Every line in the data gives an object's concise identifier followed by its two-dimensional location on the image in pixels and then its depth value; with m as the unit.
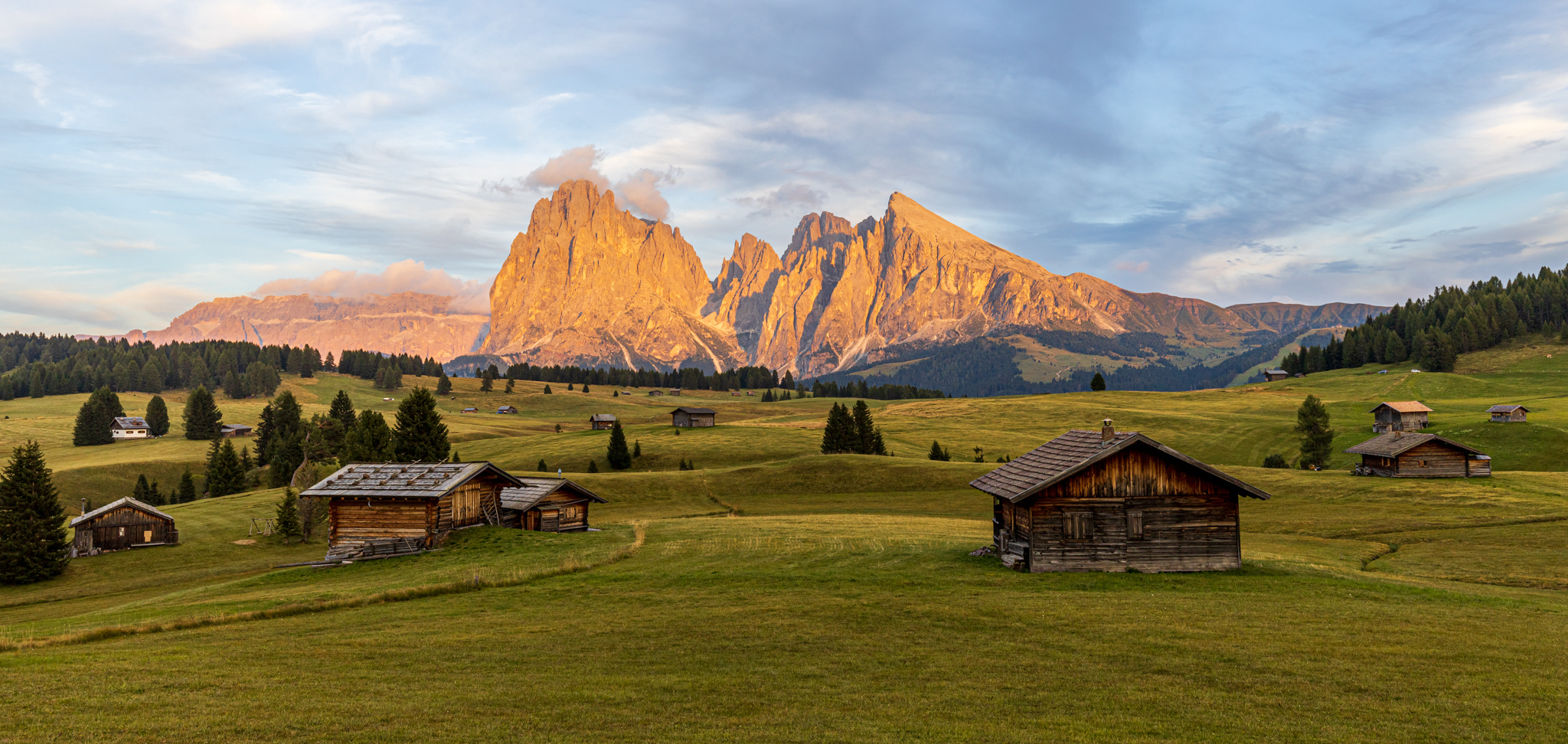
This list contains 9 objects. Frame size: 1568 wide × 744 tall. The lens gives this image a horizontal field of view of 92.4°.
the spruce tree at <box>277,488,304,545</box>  61.06
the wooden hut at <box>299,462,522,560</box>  41.59
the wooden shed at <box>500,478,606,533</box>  48.66
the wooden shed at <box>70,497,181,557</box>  60.56
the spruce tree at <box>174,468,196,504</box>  97.19
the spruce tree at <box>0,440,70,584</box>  49.56
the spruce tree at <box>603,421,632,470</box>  99.75
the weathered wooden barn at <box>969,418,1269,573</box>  30.41
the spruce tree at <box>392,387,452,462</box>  80.12
